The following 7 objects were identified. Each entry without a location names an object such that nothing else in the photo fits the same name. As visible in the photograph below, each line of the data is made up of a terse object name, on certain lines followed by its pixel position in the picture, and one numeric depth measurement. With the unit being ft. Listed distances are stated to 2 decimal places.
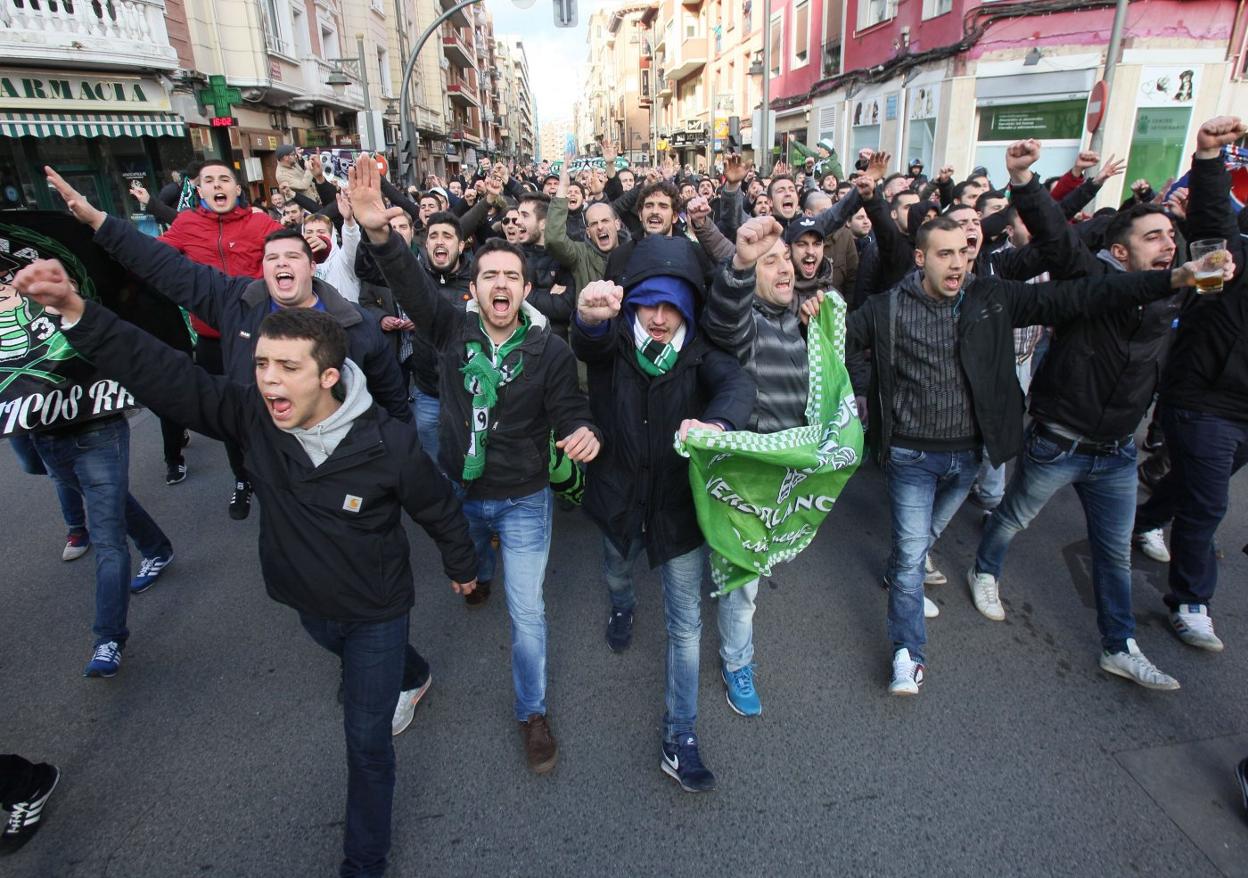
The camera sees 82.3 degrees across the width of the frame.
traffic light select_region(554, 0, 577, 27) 44.27
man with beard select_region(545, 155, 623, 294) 16.39
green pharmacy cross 52.29
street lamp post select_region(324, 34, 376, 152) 50.88
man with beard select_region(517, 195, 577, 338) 14.21
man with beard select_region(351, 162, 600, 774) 9.02
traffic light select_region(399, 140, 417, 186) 45.42
